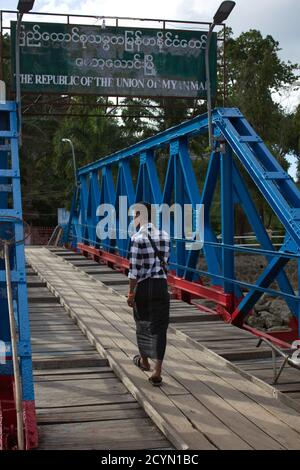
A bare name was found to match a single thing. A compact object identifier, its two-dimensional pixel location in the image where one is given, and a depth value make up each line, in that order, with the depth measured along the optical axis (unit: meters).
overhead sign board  13.08
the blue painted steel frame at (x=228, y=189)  6.86
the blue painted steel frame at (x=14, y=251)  4.30
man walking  5.45
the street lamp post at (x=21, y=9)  8.23
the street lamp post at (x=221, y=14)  8.57
